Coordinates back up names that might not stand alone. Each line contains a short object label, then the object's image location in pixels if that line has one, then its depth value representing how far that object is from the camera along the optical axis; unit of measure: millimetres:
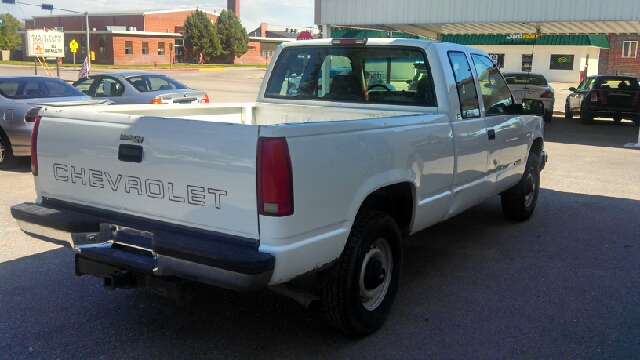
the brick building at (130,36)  64375
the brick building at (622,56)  49125
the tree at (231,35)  70938
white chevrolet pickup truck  3236
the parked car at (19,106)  9633
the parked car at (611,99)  18516
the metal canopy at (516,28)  20906
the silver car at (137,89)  13562
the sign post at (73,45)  38059
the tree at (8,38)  74231
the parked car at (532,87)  18734
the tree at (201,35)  68000
